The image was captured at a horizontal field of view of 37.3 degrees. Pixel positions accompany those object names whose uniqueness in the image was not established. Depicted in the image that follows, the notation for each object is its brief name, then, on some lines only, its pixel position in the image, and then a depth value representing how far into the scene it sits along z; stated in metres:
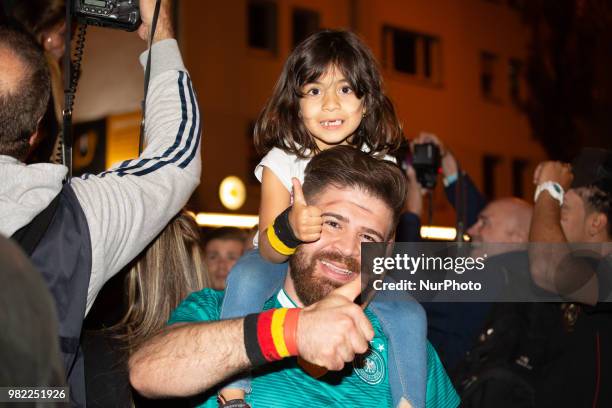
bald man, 5.87
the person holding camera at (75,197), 2.36
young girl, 3.51
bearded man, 2.34
